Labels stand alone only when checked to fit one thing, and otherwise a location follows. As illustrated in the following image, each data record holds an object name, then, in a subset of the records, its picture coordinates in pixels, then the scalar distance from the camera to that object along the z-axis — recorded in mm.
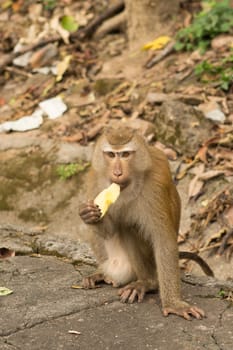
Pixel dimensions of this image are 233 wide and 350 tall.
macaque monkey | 10289
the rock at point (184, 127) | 16453
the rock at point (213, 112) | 16641
